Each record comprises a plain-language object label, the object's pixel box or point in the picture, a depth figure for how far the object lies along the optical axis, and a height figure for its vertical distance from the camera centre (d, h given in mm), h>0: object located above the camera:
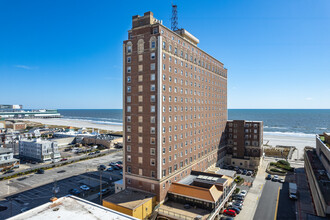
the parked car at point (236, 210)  46812 -23075
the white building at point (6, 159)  79662 -20341
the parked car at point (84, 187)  59844 -23284
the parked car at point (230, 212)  45456 -23025
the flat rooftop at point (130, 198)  40688 -18951
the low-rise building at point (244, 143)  82375 -14168
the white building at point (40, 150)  89750 -18798
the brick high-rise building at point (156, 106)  45656 +812
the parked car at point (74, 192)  56688 -23140
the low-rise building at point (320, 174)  39044 -16058
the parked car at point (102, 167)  80050 -23144
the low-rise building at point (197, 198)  41219 -19564
